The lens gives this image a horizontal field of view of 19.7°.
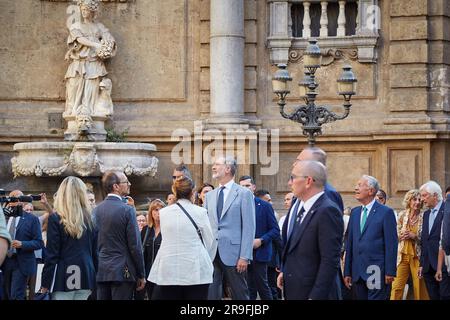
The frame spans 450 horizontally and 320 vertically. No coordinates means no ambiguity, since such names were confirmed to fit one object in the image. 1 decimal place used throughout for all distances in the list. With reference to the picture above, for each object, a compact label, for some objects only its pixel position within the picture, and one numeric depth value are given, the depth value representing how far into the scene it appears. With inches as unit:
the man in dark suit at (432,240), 569.6
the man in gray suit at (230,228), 528.1
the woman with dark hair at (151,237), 572.7
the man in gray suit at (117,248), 473.1
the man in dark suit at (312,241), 373.4
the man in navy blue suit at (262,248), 582.6
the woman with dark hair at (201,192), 673.0
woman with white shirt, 439.8
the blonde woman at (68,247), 474.0
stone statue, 828.6
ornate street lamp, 692.1
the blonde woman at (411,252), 612.4
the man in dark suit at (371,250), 498.6
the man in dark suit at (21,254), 566.6
